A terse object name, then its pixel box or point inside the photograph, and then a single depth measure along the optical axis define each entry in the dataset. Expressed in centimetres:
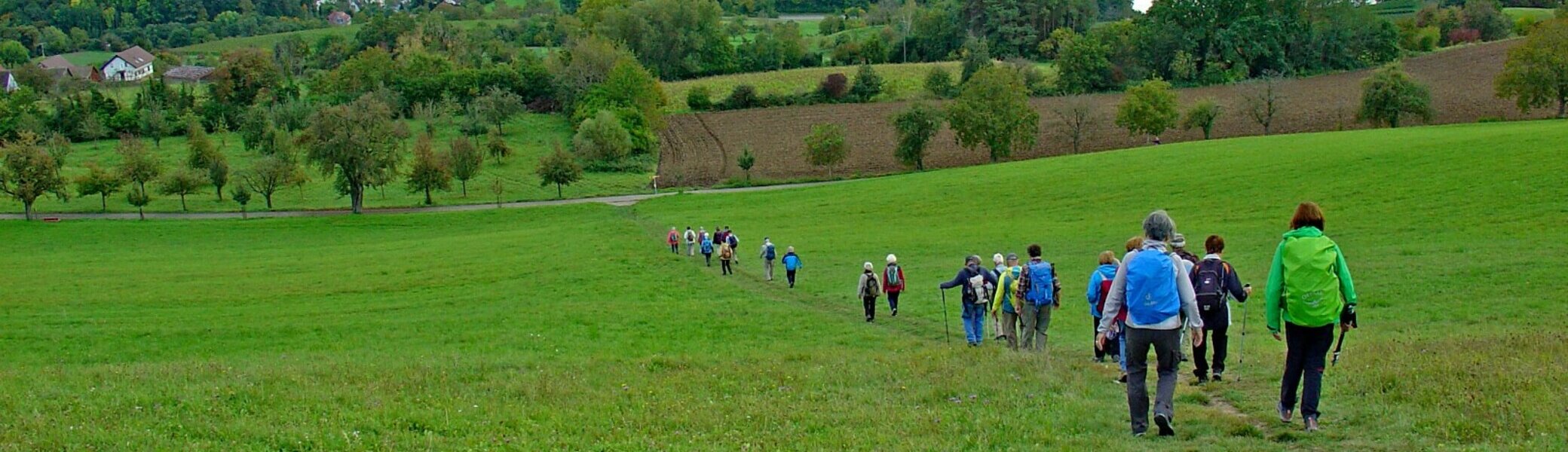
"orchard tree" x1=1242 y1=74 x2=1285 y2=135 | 9138
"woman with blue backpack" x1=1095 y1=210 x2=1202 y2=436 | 1091
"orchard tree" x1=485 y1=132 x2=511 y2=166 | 9644
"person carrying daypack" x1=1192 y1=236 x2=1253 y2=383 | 1495
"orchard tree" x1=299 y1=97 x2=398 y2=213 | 7600
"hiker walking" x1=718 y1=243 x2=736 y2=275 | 3941
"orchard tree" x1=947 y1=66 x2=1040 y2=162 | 8706
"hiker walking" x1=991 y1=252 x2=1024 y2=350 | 1869
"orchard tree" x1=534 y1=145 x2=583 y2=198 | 8194
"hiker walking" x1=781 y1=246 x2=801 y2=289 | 3419
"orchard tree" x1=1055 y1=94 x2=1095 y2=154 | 9306
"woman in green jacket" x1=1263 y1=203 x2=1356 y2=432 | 1081
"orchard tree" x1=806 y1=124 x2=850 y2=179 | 8619
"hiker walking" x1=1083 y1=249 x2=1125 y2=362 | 1683
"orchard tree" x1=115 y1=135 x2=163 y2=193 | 7944
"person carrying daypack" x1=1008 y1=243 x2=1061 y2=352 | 1792
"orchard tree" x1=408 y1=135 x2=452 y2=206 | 7969
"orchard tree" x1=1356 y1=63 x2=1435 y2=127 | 8162
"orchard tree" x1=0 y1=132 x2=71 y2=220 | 7456
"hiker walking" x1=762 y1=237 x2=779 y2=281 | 3722
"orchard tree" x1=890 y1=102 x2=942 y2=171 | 8638
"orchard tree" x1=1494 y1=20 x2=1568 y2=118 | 7556
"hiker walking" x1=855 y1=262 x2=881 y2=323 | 2584
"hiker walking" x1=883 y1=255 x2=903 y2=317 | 2578
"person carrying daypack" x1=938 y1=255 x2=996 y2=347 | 2002
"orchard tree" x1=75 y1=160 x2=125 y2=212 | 7844
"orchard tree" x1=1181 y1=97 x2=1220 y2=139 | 8906
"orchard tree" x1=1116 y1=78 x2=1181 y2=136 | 8938
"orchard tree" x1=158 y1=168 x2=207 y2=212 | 7838
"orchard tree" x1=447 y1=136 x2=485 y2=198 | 8300
